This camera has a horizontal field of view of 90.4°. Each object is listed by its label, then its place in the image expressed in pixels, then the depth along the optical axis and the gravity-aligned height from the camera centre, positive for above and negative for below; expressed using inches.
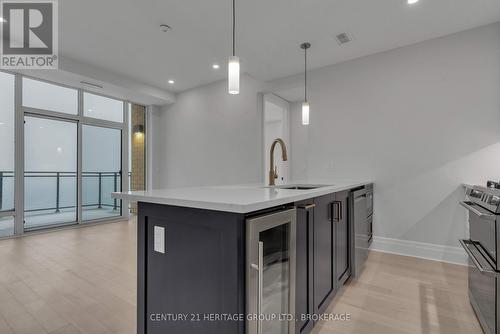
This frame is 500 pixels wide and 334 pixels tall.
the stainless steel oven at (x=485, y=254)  55.4 -22.0
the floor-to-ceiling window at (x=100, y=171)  203.2 -5.1
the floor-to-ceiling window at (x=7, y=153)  159.5 +7.4
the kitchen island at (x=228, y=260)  41.0 -18.5
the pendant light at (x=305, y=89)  120.6 +50.6
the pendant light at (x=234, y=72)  78.1 +29.4
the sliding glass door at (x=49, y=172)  173.9 -5.3
